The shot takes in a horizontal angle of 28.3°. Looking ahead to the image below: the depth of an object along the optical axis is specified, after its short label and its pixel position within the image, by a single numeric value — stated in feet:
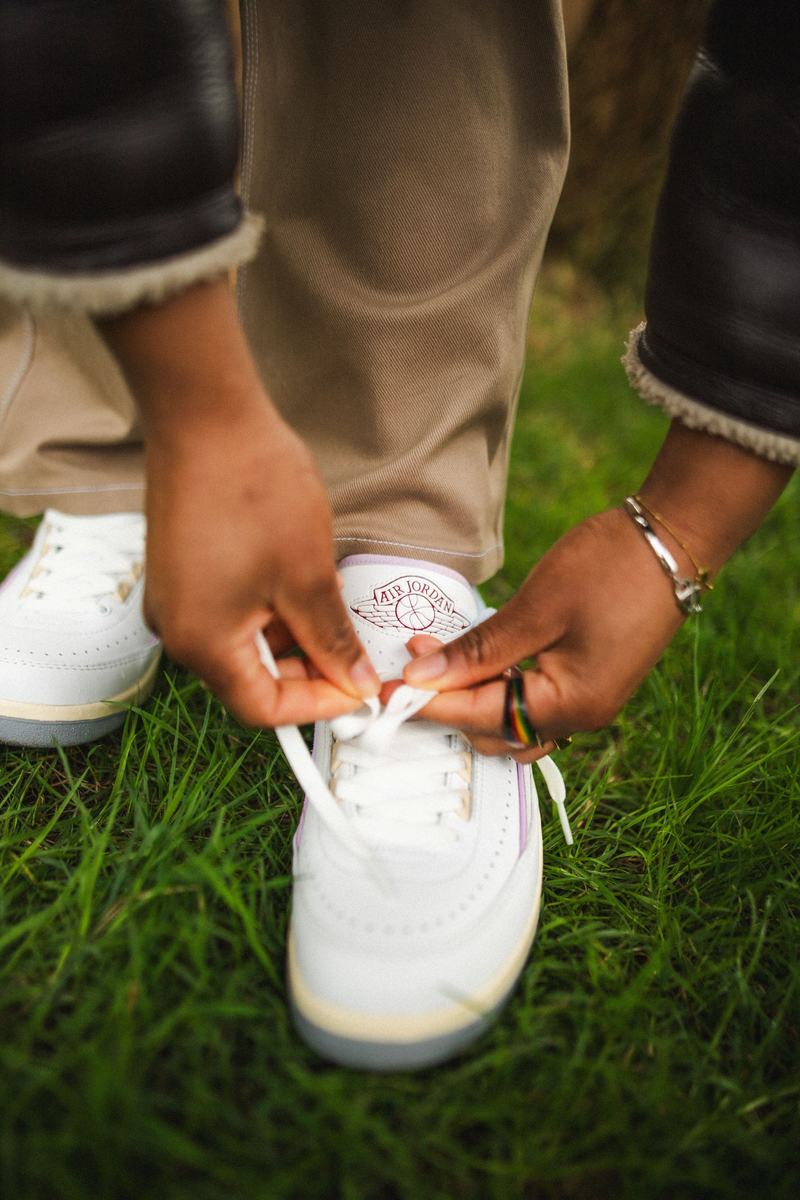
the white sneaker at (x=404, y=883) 1.83
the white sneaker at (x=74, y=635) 2.15
